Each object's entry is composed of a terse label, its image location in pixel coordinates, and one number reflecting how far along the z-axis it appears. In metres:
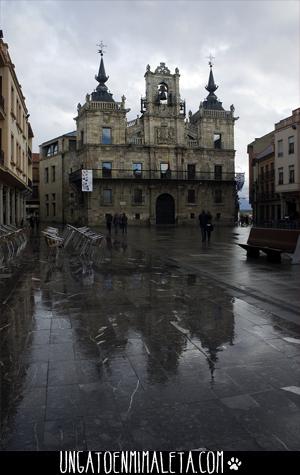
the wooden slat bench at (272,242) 11.82
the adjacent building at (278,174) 40.58
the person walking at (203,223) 20.25
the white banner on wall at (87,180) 42.41
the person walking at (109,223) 28.52
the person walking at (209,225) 20.14
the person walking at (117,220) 33.25
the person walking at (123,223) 30.21
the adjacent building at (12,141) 23.33
